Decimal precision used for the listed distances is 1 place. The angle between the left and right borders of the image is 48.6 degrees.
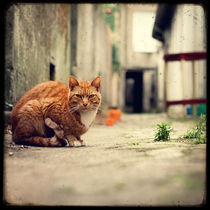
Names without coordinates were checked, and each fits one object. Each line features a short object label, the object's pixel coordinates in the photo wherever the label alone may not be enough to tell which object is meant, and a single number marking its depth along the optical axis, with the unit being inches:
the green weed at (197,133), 66.1
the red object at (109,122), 183.8
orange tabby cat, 84.9
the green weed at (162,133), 71.9
